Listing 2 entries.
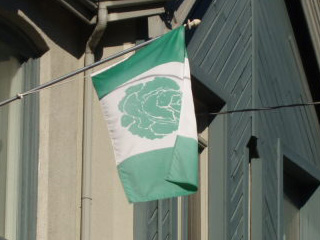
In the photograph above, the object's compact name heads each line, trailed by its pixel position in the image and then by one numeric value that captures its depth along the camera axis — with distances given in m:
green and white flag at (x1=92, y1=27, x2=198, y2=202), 10.78
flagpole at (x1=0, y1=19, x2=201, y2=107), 10.52
